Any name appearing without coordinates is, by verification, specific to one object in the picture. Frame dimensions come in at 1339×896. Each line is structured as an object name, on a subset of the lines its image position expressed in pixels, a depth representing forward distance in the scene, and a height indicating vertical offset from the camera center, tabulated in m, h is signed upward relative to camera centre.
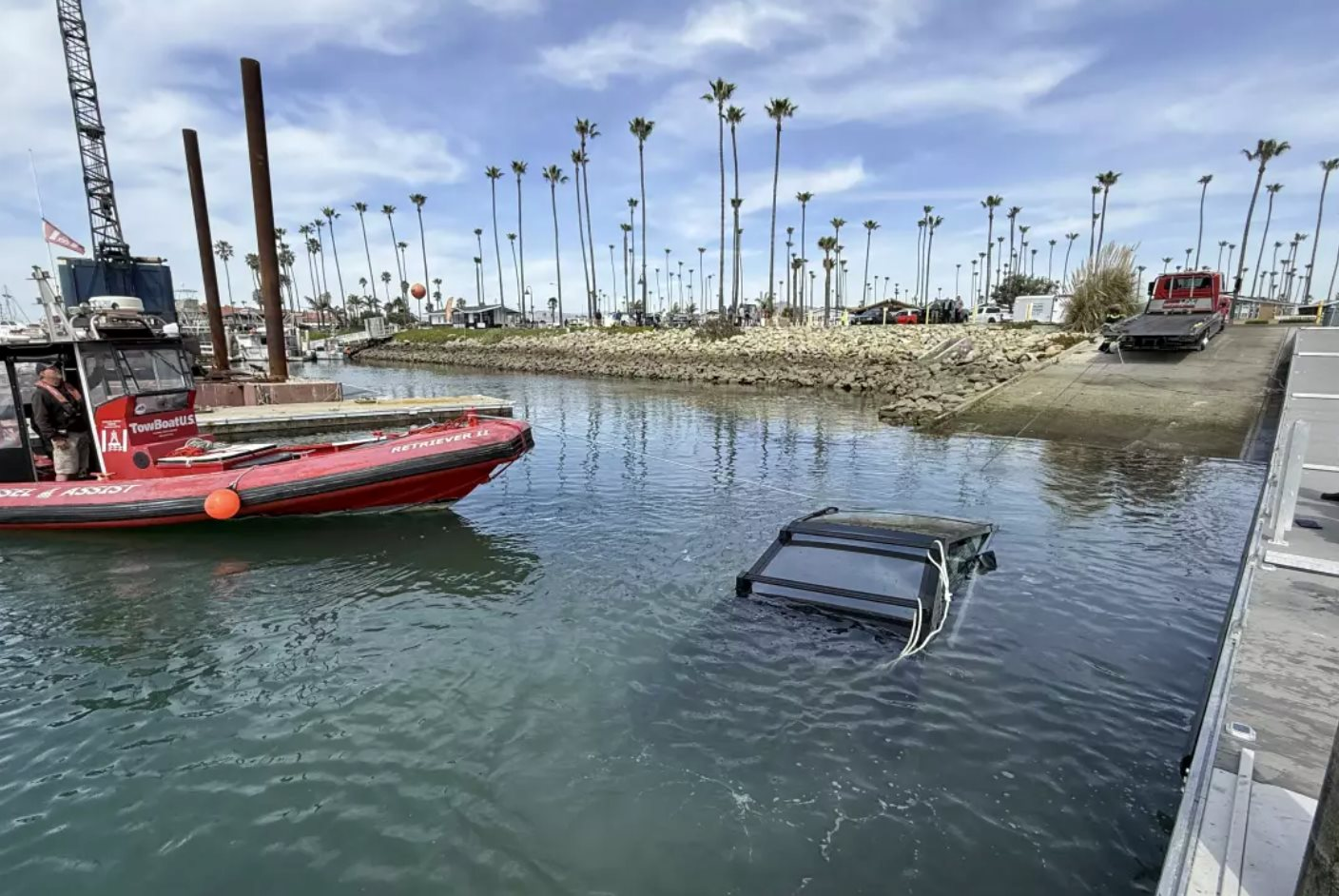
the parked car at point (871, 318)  56.12 +0.64
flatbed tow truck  22.55 +0.08
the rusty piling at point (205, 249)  25.78 +3.53
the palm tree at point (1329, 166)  71.19 +16.20
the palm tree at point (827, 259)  70.69 +8.20
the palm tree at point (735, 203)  53.75 +11.03
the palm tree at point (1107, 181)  66.56 +14.09
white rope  5.88 -2.77
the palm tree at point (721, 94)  52.69 +18.54
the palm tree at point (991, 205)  84.11 +15.05
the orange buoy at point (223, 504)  9.70 -2.44
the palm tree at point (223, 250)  120.88 +15.80
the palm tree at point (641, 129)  60.94 +18.32
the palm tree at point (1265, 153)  61.38 +15.26
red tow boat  9.77 -1.96
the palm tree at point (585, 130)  65.25 +19.57
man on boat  9.70 -1.23
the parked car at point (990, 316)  48.10 +0.57
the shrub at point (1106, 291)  32.41 +1.48
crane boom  42.12 +12.75
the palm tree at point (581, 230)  66.88 +10.71
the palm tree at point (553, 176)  77.38 +18.00
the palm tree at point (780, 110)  53.41 +17.45
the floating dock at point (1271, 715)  2.70 -2.19
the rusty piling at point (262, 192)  19.58 +4.34
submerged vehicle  6.15 -2.42
